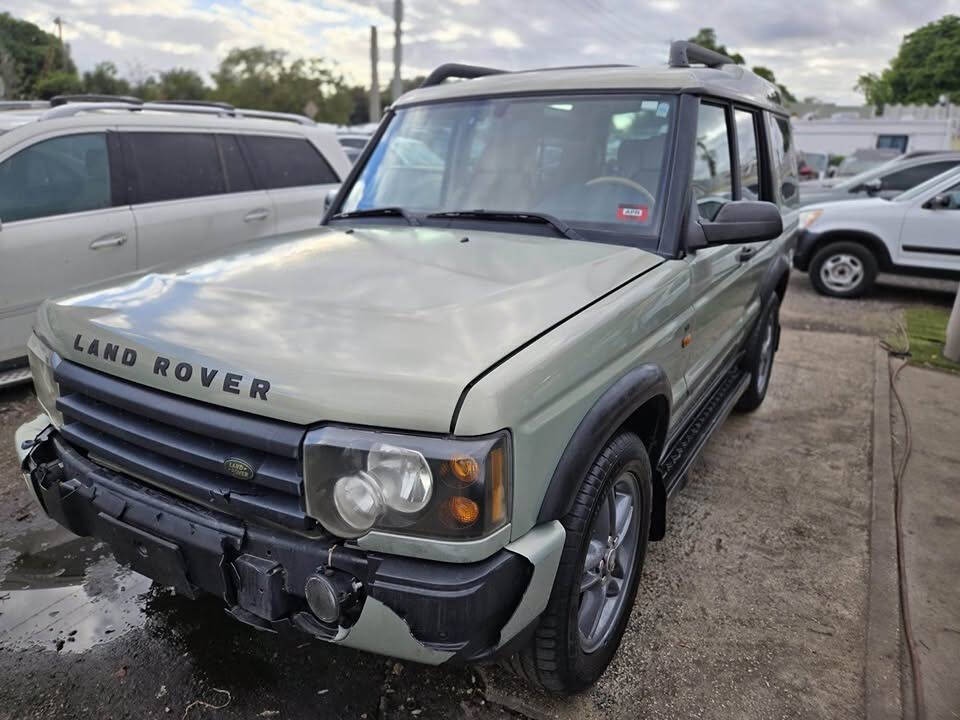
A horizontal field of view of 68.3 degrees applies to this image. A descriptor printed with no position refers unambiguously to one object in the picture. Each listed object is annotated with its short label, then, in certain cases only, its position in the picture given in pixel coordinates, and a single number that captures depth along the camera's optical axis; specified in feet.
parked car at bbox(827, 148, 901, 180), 56.39
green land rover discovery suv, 5.53
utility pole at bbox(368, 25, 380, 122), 108.06
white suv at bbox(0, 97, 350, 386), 14.92
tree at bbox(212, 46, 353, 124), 141.59
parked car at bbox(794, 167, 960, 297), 27.76
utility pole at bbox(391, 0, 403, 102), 88.22
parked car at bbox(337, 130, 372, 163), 47.84
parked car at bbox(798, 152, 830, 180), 68.98
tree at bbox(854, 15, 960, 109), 202.28
